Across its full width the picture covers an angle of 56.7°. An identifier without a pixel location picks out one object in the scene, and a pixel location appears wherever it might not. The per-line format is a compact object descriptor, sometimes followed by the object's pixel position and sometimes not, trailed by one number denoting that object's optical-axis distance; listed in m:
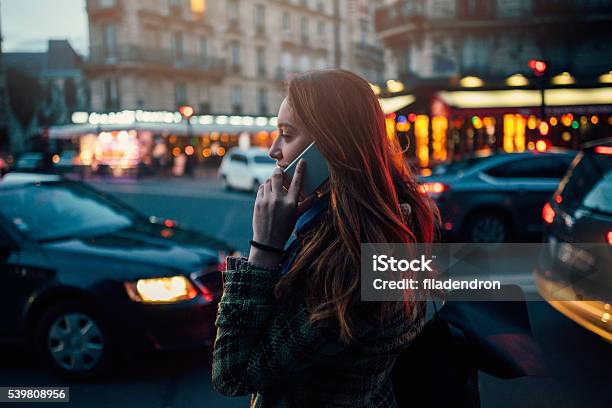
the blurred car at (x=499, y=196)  8.48
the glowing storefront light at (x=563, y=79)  24.94
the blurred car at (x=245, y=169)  20.03
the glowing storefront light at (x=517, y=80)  25.84
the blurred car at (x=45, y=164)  29.63
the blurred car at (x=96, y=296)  3.92
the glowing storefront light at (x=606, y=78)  24.58
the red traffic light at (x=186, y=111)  21.55
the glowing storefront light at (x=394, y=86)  30.08
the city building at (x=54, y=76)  54.31
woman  1.26
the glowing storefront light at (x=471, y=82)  26.64
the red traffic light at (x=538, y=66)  13.00
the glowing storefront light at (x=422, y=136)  28.62
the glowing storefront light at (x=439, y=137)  27.84
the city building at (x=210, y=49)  39.16
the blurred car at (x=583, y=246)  3.61
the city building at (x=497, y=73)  24.83
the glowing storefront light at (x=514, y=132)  25.94
